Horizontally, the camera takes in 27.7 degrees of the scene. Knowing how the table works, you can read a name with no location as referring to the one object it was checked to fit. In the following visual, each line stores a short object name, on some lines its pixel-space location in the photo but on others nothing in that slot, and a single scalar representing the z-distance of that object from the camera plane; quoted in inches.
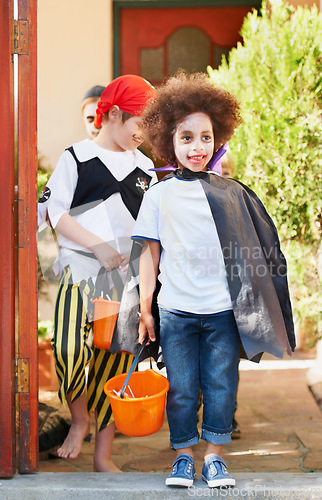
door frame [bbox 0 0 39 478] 104.2
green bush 150.4
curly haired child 101.1
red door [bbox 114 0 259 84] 226.4
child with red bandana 114.2
